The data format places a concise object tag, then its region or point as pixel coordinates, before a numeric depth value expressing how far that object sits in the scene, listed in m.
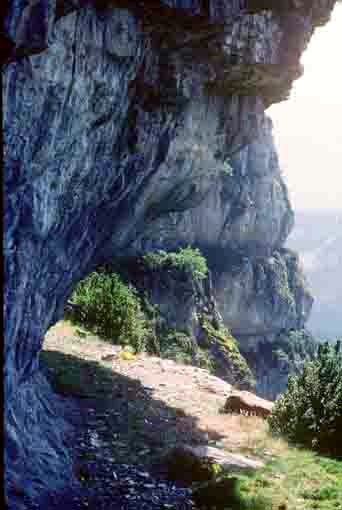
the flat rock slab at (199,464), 9.59
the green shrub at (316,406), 12.08
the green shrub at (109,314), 23.11
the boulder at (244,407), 14.63
